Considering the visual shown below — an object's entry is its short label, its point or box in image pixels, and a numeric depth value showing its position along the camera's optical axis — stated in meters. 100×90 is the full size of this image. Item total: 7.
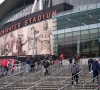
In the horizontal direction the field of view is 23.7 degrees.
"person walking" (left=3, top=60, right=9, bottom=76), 19.69
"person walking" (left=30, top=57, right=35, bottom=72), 20.27
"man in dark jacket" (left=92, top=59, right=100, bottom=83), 12.80
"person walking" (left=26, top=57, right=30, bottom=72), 19.96
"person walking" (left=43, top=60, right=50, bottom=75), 17.95
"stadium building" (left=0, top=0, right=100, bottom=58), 28.97
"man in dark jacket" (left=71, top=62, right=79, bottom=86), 13.11
